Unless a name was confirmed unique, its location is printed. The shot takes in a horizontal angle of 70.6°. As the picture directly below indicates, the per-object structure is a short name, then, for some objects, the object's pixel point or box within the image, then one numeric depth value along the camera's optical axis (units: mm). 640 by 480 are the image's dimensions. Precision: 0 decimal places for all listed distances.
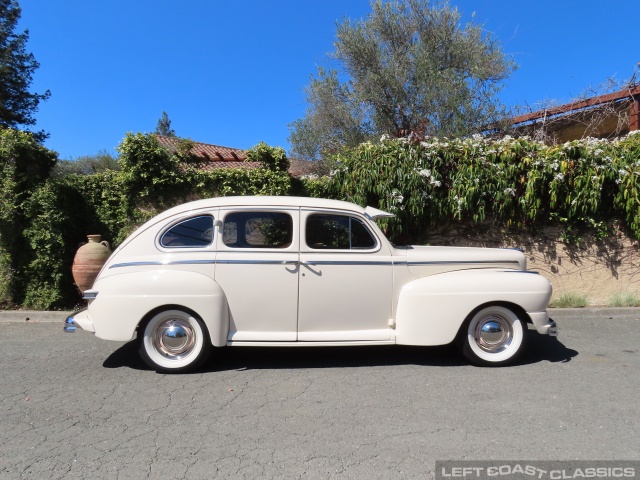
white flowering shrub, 7461
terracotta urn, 6812
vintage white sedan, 4520
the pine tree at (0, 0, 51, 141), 21016
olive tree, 11938
